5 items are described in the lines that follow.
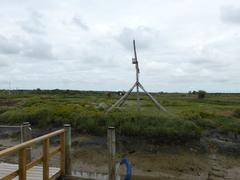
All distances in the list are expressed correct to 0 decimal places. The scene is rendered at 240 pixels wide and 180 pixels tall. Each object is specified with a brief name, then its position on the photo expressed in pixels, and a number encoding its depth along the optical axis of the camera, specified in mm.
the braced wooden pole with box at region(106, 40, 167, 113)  8245
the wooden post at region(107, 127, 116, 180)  4887
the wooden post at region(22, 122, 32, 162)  5100
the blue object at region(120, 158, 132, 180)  4941
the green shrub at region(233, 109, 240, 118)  9661
